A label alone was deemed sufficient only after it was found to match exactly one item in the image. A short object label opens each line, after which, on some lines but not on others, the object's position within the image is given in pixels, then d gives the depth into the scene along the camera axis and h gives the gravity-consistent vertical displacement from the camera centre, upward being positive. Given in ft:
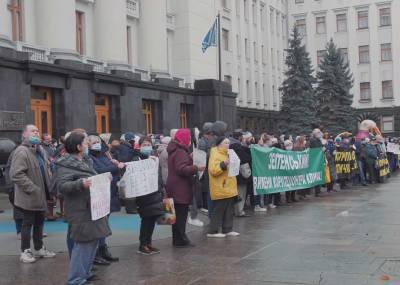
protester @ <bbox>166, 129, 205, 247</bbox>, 31.53 -2.16
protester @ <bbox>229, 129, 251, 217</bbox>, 42.11 -1.72
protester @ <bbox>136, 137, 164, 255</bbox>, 29.30 -3.49
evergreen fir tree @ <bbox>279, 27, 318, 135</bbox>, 162.71 +11.39
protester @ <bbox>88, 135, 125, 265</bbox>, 27.58 -1.03
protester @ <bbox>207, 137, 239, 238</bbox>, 34.06 -2.84
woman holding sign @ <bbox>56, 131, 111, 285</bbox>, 21.85 -2.43
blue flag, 98.37 +16.20
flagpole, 99.20 +5.37
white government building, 81.10 +20.20
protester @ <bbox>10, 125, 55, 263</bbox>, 27.66 -2.09
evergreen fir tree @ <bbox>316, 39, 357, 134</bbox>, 177.27 +11.26
